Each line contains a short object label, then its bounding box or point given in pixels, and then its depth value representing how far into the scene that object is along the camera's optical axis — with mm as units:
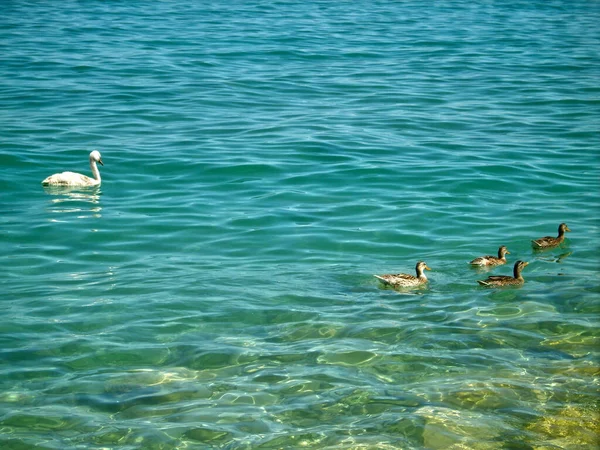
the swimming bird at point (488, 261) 14297
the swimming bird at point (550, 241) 15066
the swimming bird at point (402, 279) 13398
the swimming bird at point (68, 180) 18531
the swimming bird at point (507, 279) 13641
